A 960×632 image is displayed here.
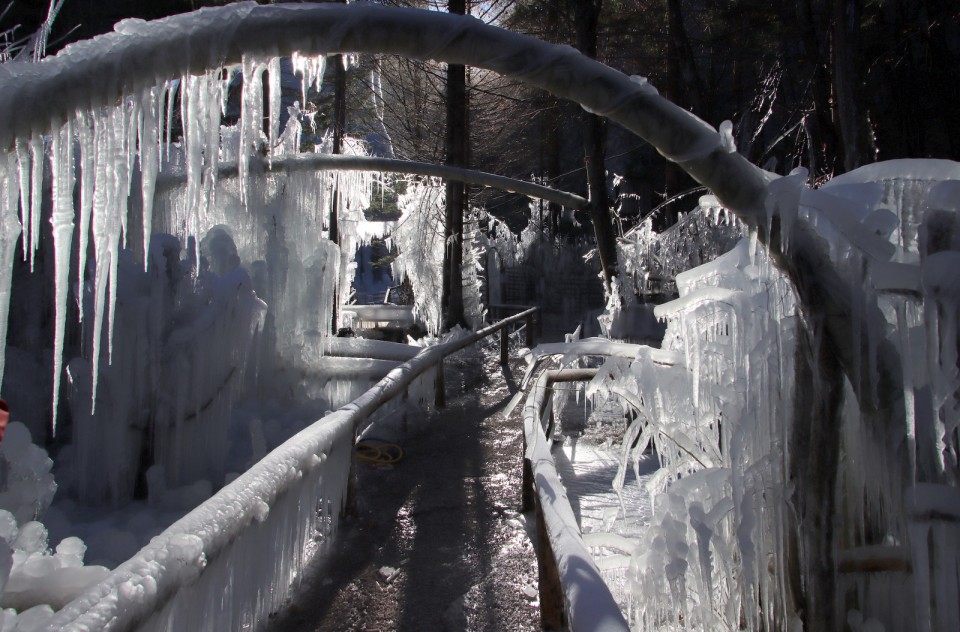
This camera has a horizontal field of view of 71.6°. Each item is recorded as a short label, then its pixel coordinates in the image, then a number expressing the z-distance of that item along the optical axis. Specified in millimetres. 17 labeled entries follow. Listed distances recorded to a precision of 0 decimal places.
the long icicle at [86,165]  1901
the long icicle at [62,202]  1833
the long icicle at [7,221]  1704
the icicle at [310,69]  2742
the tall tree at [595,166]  8570
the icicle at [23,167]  1712
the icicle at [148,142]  2020
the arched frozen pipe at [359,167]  6296
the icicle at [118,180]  1979
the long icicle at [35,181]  1764
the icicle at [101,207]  1954
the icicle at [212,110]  2201
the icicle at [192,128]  2172
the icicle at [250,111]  2354
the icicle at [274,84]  2270
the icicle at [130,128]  1987
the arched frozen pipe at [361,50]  1854
